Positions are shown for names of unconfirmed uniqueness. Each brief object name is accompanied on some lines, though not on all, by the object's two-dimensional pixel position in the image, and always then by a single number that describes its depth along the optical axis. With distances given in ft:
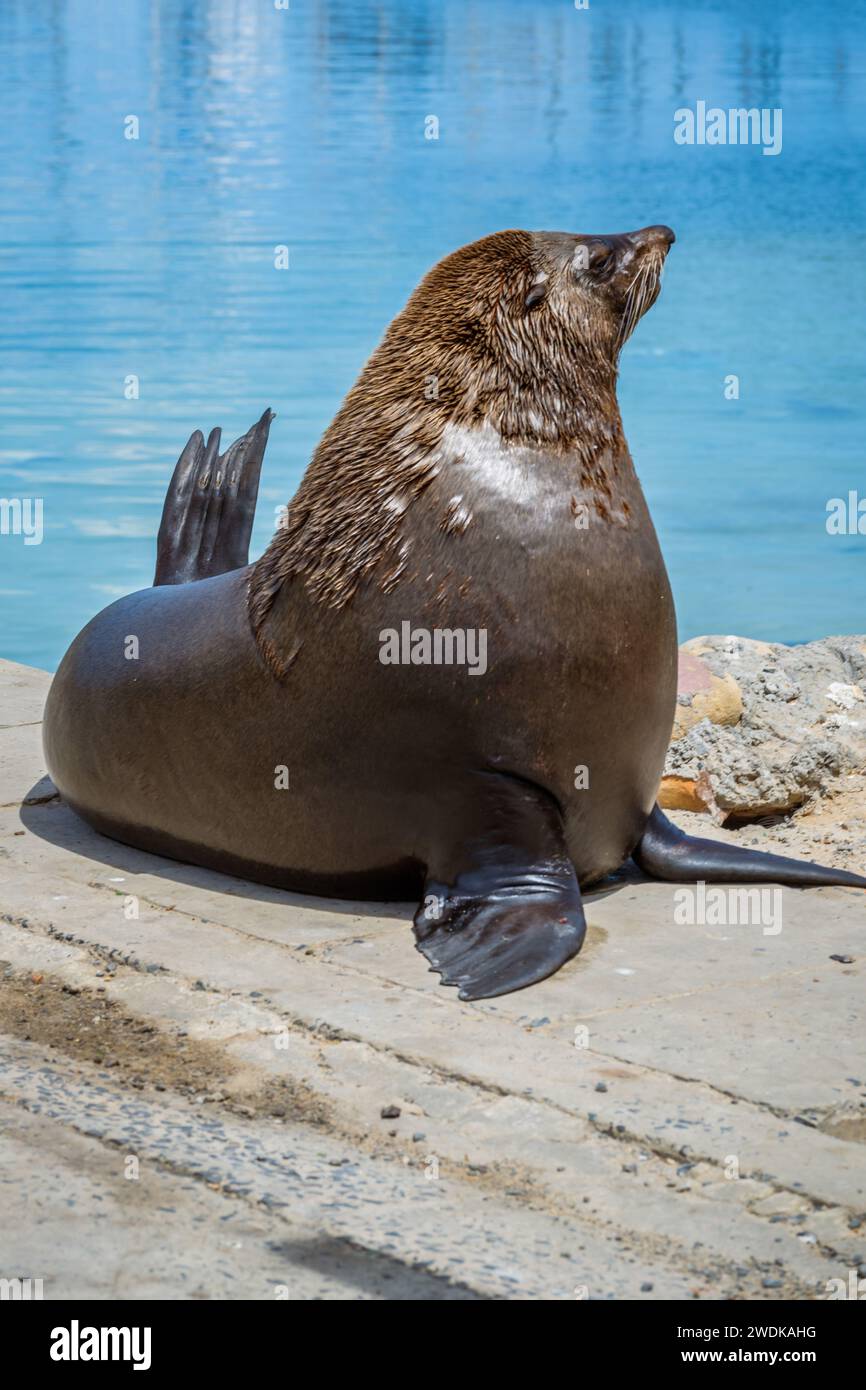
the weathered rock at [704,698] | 21.66
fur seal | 14.30
